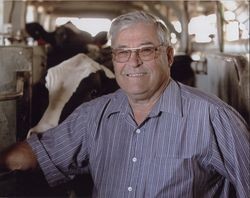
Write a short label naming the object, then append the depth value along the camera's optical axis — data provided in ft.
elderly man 5.50
